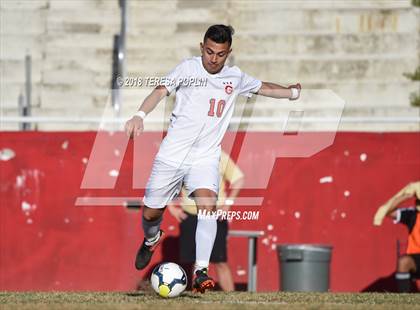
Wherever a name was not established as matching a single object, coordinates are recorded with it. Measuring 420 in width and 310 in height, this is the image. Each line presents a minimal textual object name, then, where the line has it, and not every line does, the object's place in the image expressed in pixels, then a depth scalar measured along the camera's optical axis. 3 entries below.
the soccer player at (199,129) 10.38
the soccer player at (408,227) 13.87
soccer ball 9.98
